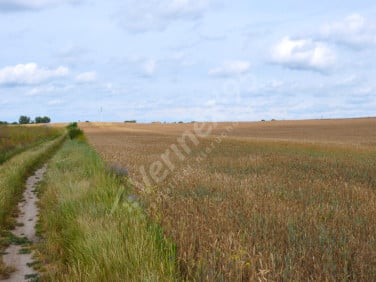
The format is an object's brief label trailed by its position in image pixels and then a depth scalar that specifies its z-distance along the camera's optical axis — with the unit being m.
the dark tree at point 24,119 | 140.56
